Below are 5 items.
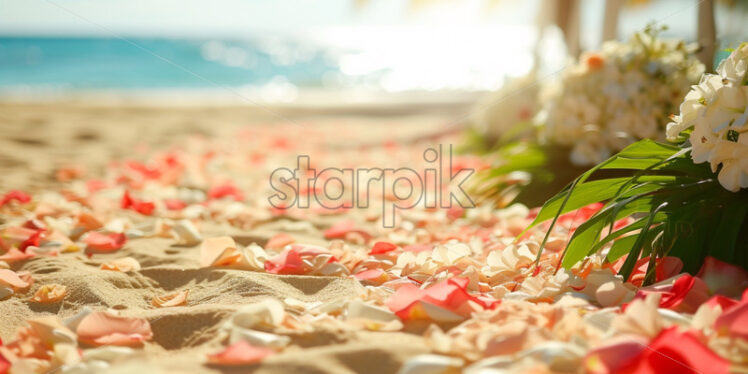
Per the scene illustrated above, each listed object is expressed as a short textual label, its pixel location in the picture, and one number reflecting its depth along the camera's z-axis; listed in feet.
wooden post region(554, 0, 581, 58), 15.82
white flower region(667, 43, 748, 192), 4.13
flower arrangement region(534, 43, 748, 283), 4.18
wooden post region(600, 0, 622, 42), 12.28
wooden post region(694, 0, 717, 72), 8.10
